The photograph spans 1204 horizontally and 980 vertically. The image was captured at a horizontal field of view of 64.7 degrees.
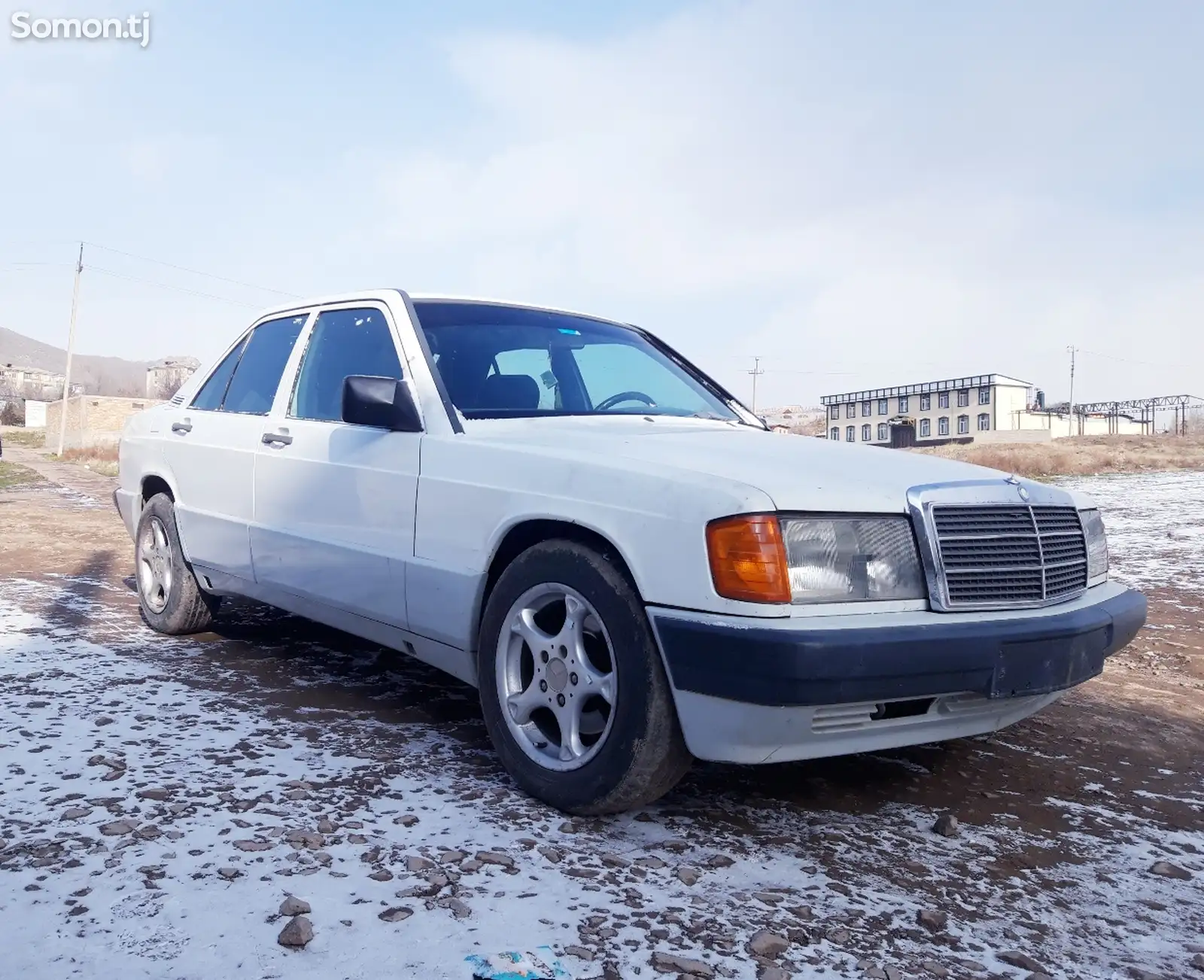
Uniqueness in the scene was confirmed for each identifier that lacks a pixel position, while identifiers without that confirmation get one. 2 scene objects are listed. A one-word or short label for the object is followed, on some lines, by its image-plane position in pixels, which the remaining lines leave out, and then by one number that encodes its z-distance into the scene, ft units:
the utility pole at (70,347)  124.77
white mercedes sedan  7.70
